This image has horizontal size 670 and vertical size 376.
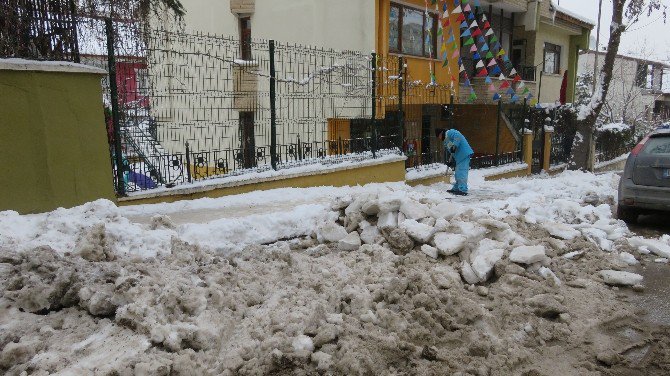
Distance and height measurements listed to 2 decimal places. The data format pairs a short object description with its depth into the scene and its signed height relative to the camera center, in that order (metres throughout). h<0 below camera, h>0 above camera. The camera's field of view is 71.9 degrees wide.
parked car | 6.84 -0.94
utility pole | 23.69 +4.50
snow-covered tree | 14.44 +0.86
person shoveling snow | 10.07 -0.79
